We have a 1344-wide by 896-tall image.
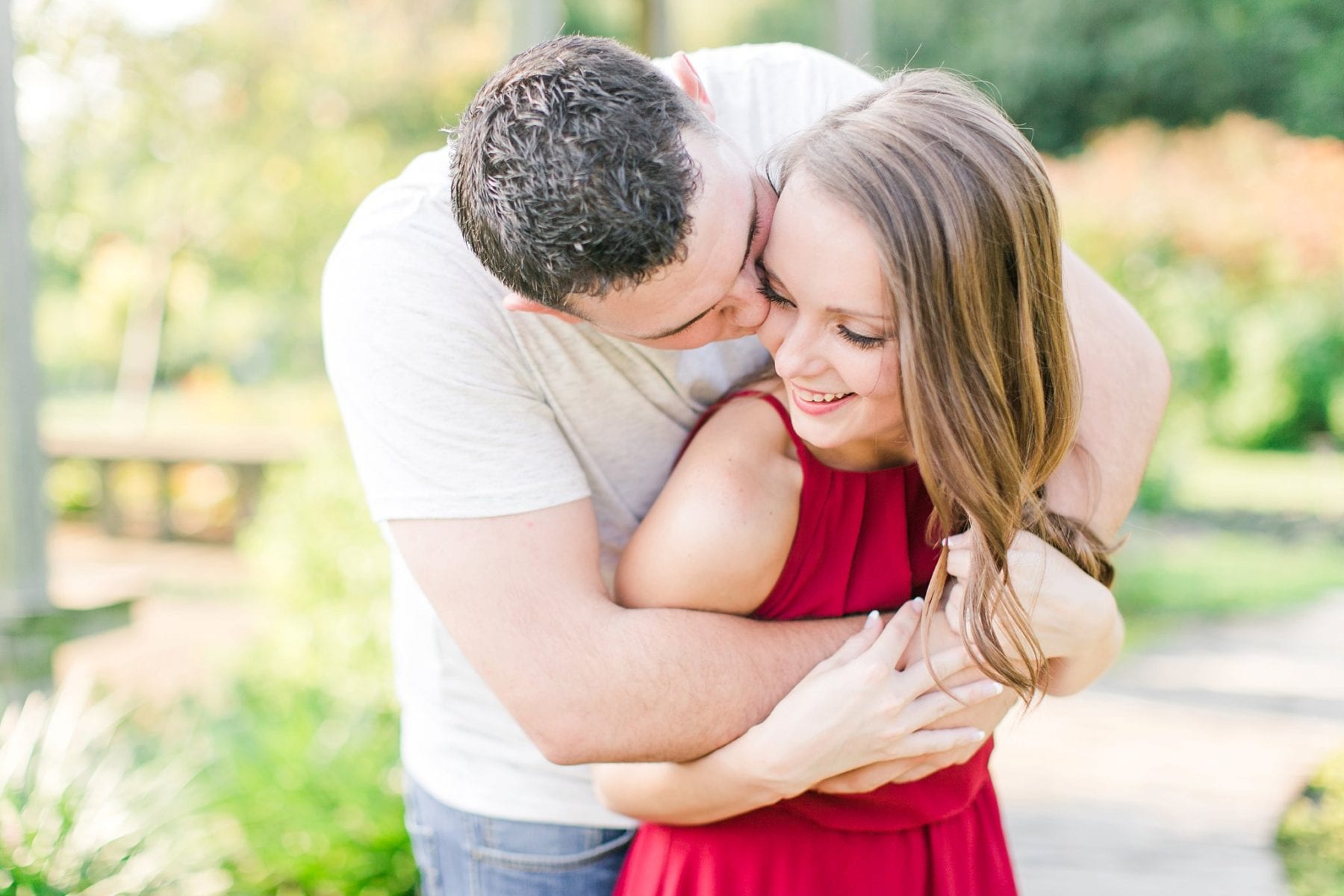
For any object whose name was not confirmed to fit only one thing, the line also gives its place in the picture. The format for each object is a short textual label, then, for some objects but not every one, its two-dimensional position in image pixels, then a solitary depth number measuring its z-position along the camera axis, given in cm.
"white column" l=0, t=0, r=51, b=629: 327
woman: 149
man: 144
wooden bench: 1004
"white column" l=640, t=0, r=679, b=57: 484
